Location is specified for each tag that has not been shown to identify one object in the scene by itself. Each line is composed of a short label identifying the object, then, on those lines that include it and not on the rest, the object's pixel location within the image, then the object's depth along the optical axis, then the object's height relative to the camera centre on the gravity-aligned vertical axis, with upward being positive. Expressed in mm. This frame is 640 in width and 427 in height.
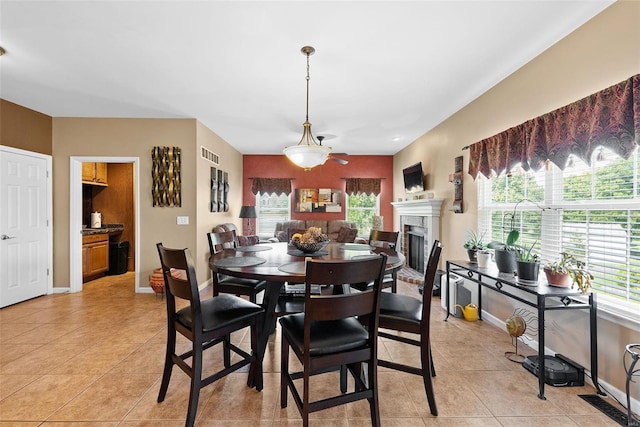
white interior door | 3568 -169
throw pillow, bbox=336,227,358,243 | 6387 -491
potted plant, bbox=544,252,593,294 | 2002 -437
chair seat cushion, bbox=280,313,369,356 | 1472 -657
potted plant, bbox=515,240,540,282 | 2221 -421
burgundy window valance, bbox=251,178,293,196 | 6996 +653
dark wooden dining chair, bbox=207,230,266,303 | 2432 -619
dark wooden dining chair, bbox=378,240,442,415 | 1762 -688
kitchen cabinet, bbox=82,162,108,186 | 5031 +734
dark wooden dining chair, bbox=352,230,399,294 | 2824 -285
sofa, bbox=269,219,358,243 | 6766 -310
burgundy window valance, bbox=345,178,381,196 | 7035 +650
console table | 1938 -643
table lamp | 6246 +23
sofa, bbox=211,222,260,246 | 5426 -498
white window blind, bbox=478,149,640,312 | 1854 -32
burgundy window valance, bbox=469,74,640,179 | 1738 +597
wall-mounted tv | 5156 +642
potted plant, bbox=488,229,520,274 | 2490 -383
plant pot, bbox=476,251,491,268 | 2781 -449
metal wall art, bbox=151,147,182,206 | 4188 +541
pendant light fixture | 2828 +588
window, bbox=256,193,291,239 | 7176 +48
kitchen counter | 4728 -284
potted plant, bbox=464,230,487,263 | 2998 -369
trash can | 5473 -852
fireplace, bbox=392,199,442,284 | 4520 -344
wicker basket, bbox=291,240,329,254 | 2330 -268
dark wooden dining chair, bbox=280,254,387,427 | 1389 -647
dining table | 1712 -344
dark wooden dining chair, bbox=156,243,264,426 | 1595 -650
